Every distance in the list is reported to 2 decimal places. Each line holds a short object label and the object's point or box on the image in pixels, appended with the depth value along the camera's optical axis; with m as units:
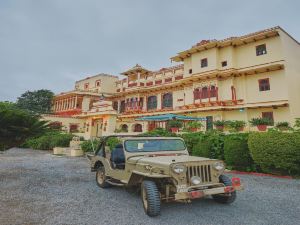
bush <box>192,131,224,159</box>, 11.09
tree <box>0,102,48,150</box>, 8.12
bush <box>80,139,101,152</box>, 19.25
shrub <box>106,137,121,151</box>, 14.37
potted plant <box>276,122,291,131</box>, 13.61
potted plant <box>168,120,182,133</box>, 17.26
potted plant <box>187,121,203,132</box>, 16.23
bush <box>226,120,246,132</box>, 14.74
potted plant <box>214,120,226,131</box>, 17.08
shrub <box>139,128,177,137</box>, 14.77
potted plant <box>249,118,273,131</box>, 14.58
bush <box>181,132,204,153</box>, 12.13
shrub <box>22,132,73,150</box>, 22.62
